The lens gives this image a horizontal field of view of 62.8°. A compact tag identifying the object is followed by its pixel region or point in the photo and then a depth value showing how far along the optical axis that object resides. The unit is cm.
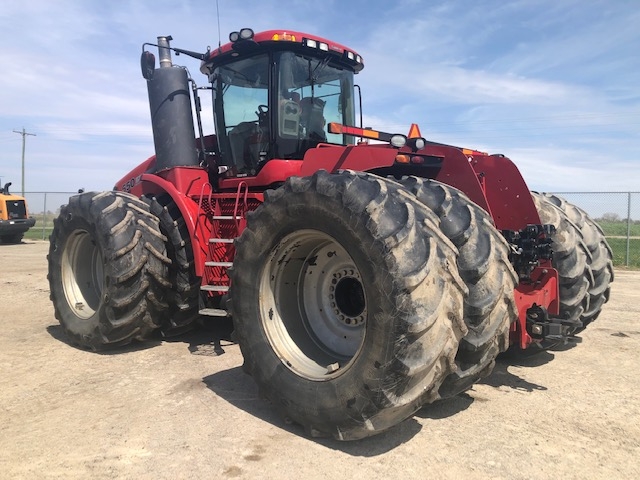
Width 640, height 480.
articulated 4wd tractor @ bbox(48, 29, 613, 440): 283
